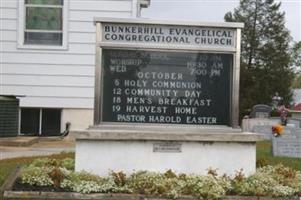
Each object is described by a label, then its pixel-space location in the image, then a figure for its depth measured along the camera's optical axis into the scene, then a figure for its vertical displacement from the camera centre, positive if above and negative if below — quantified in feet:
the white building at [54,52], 60.13 +3.98
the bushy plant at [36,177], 25.85 -3.16
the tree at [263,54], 226.38 +16.65
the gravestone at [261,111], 119.06 -1.74
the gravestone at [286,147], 47.09 -3.18
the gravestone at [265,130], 67.81 -2.99
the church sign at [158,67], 28.43 +1.38
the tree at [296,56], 295.54 +20.90
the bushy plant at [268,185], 25.90 -3.29
